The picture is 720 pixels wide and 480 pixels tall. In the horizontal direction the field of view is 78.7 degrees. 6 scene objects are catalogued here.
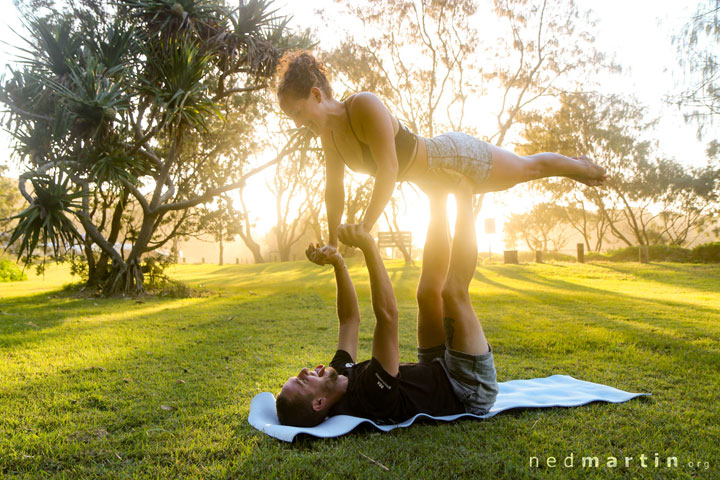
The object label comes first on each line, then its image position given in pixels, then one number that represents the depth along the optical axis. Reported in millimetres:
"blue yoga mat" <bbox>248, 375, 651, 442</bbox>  2148
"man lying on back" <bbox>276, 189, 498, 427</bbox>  2246
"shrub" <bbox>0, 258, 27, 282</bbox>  14841
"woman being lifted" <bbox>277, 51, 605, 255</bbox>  2428
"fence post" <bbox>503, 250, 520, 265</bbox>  18719
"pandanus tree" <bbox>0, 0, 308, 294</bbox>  7223
